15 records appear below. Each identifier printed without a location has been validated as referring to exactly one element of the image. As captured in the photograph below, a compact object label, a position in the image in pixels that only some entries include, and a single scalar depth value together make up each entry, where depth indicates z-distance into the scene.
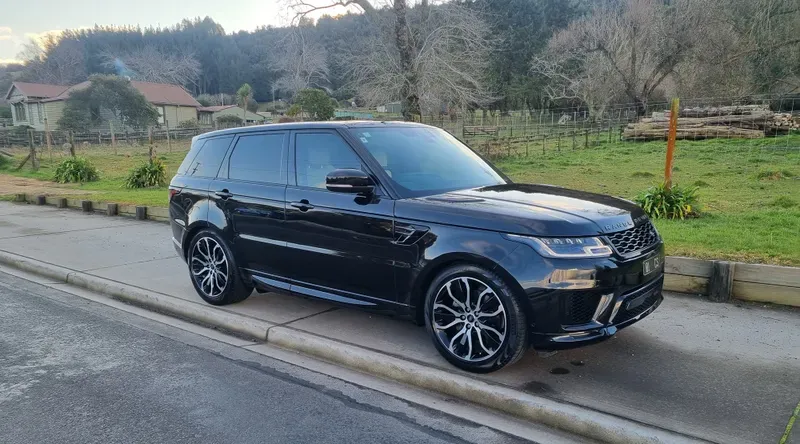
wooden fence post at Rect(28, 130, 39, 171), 24.39
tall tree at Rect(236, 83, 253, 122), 56.16
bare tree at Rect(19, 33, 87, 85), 85.69
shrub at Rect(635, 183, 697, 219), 8.27
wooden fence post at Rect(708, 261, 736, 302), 5.39
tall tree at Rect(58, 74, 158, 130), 45.34
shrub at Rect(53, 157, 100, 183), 20.22
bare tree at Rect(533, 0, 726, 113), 34.16
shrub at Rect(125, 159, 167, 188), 17.30
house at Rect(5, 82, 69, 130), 52.59
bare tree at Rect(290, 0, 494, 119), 18.25
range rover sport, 3.72
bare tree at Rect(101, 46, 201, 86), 87.69
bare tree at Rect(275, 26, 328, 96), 20.75
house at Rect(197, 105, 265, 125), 66.94
